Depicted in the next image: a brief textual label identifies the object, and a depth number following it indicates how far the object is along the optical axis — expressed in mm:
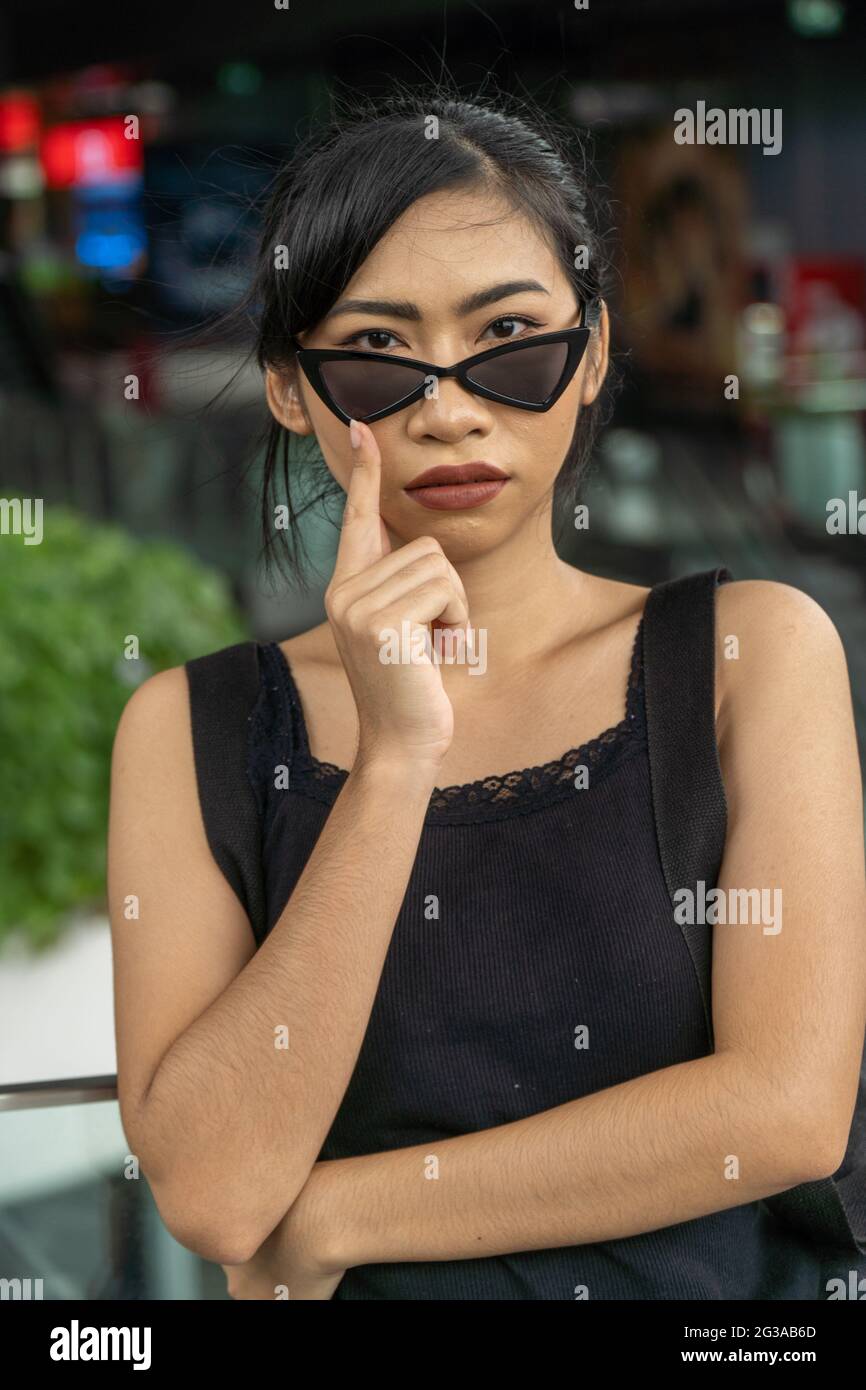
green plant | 3271
